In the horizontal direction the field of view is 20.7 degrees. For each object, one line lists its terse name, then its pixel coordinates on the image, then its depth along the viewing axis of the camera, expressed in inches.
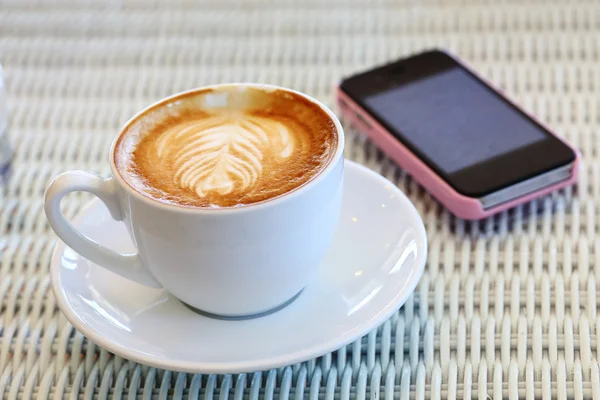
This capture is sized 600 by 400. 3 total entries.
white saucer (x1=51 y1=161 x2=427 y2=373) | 25.5
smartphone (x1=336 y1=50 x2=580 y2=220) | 28.8
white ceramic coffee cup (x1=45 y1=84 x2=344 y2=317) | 25.4
